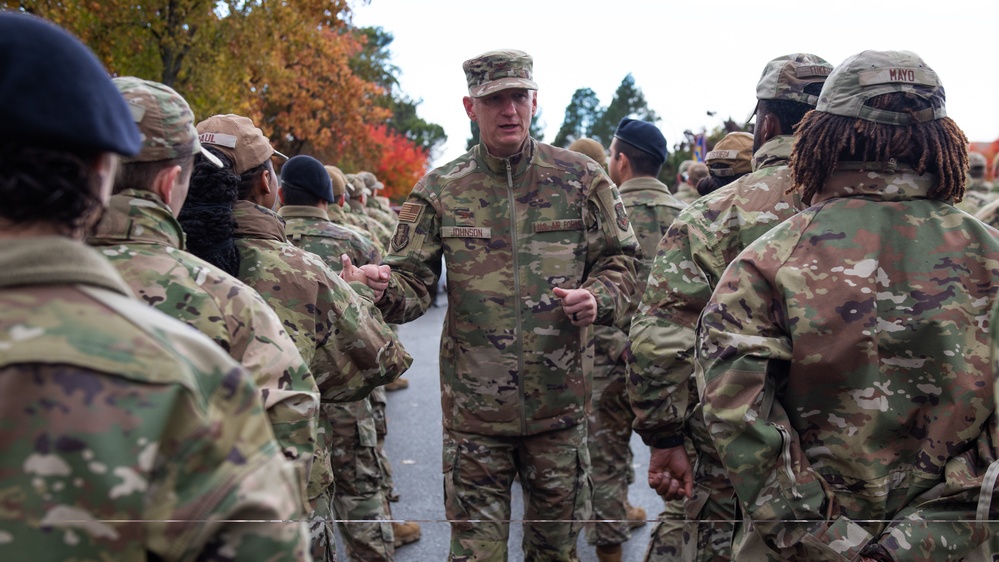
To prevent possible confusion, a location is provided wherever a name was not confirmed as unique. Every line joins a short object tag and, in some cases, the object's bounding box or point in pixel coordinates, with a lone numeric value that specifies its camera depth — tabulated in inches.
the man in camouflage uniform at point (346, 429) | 197.2
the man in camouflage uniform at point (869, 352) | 96.9
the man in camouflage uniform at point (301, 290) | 125.3
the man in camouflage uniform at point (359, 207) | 451.8
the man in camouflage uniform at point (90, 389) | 50.6
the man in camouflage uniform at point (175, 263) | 83.3
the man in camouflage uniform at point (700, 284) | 135.9
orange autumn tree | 555.8
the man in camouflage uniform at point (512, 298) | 163.3
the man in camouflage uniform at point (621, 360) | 228.2
